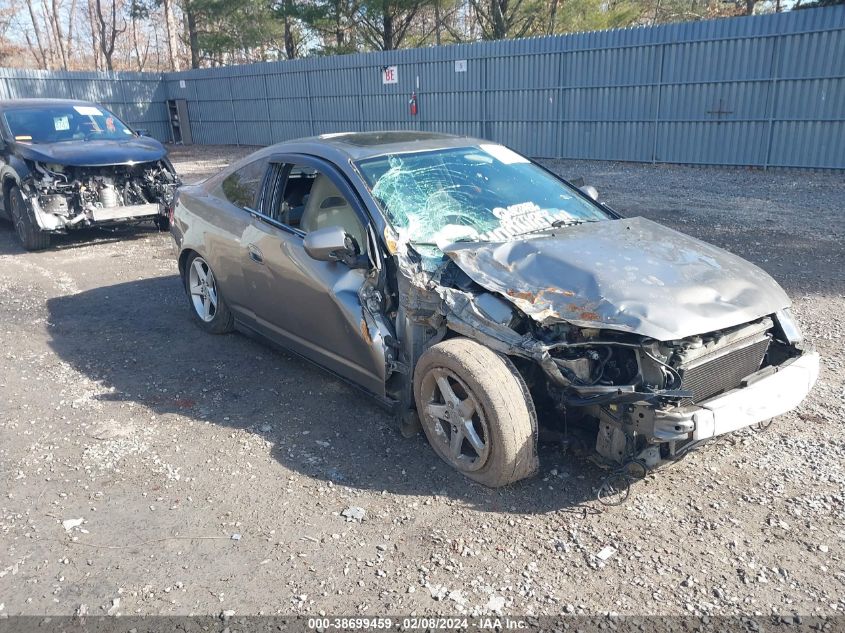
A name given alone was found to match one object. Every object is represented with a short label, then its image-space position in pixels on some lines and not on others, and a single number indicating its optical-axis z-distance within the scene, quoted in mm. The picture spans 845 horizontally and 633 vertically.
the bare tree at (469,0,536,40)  25547
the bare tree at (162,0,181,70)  31922
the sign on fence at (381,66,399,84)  19094
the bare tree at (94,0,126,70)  41638
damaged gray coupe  3098
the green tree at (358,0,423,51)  25016
